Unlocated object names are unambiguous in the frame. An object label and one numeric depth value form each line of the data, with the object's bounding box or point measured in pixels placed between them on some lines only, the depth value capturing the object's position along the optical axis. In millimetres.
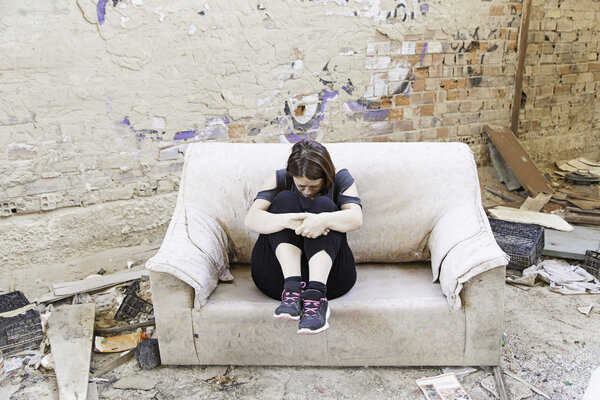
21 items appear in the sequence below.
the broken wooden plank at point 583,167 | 6176
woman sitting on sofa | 2387
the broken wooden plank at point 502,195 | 5227
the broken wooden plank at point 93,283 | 3357
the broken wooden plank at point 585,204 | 4949
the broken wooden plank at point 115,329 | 2936
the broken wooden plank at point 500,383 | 2357
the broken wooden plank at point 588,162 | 6502
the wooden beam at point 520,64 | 5422
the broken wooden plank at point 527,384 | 2401
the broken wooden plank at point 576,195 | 5262
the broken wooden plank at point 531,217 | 4324
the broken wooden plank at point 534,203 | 4883
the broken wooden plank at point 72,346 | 2453
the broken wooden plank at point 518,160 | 5113
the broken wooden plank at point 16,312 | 2975
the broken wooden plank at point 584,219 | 4566
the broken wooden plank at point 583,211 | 4764
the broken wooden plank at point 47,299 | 3270
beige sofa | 2465
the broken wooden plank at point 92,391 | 2432
